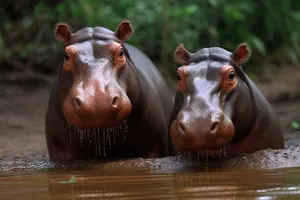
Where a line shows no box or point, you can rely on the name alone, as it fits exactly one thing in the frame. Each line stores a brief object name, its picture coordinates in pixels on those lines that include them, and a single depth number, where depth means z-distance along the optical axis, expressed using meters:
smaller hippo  11.00
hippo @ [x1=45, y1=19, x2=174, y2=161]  11.89
